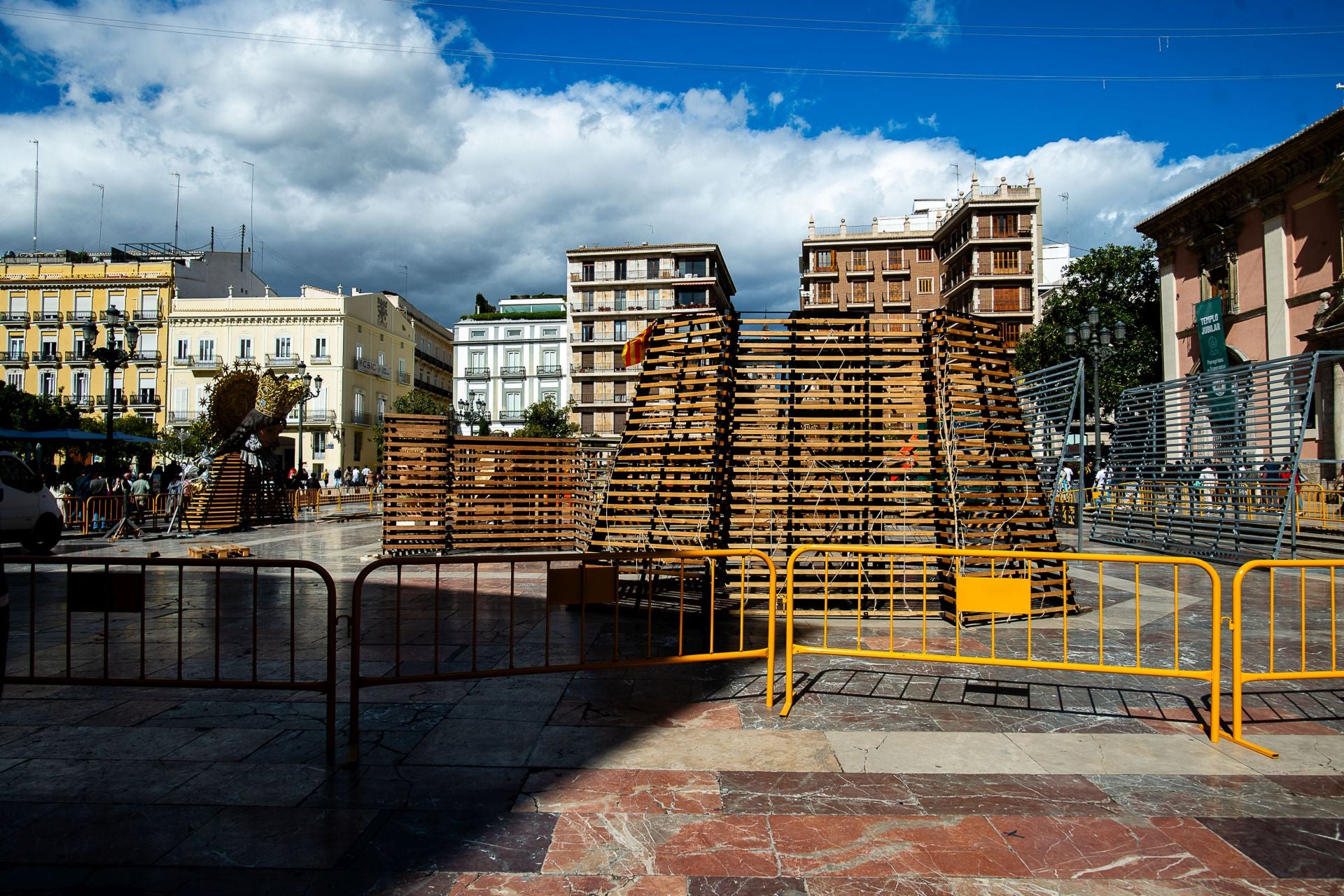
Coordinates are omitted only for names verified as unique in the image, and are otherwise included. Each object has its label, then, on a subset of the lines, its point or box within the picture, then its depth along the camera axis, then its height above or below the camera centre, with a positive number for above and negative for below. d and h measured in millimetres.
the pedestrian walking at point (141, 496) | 19422 -735
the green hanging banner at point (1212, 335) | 28672 +4923
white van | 14320 -802
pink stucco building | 24375 +7485
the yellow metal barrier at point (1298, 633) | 4543 -1526
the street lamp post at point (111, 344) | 18734 +3088
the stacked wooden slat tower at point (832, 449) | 8227 +203
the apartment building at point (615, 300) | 64188 +13918
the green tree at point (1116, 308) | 39156 +8343
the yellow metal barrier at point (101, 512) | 19000 -1104
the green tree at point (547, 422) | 56750 +3398
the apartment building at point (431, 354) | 69688 +10958
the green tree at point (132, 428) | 38400 +2239
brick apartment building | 56094 +16177
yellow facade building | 52188 +9563
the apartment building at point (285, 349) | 52938 +8010
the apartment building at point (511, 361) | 69625 +9576
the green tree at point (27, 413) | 38750 +2756
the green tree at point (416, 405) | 56844 +4584
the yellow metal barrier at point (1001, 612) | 4902 -1401
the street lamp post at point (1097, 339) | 19375 +3273
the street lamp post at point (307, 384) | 25172 +2737
